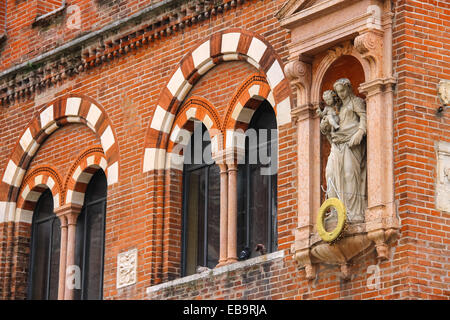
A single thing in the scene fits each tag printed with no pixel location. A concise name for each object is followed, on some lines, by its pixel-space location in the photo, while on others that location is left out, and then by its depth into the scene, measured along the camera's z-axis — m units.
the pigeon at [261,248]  21.02
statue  19.19
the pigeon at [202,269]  21.55
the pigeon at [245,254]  21.19
